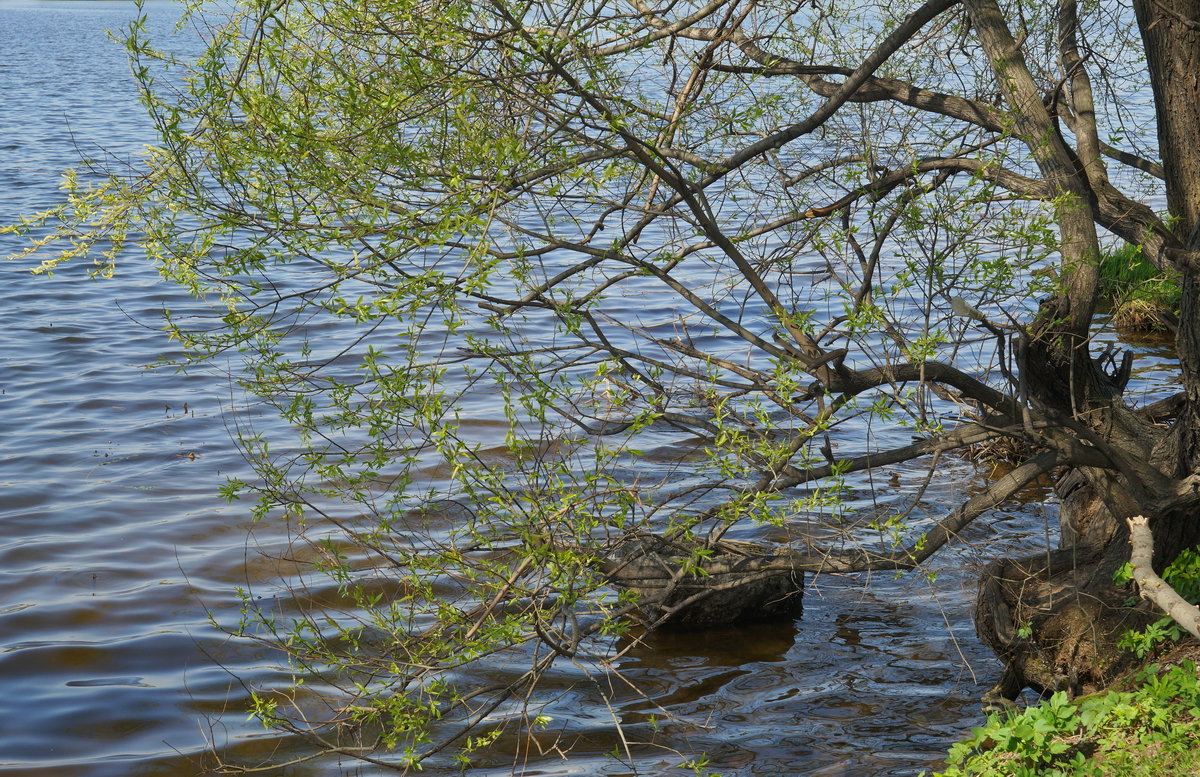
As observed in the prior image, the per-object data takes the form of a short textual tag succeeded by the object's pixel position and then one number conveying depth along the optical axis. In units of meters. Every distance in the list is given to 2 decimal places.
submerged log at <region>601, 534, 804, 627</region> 8.72
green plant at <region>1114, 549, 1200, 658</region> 10.82
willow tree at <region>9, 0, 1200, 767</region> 7.46
